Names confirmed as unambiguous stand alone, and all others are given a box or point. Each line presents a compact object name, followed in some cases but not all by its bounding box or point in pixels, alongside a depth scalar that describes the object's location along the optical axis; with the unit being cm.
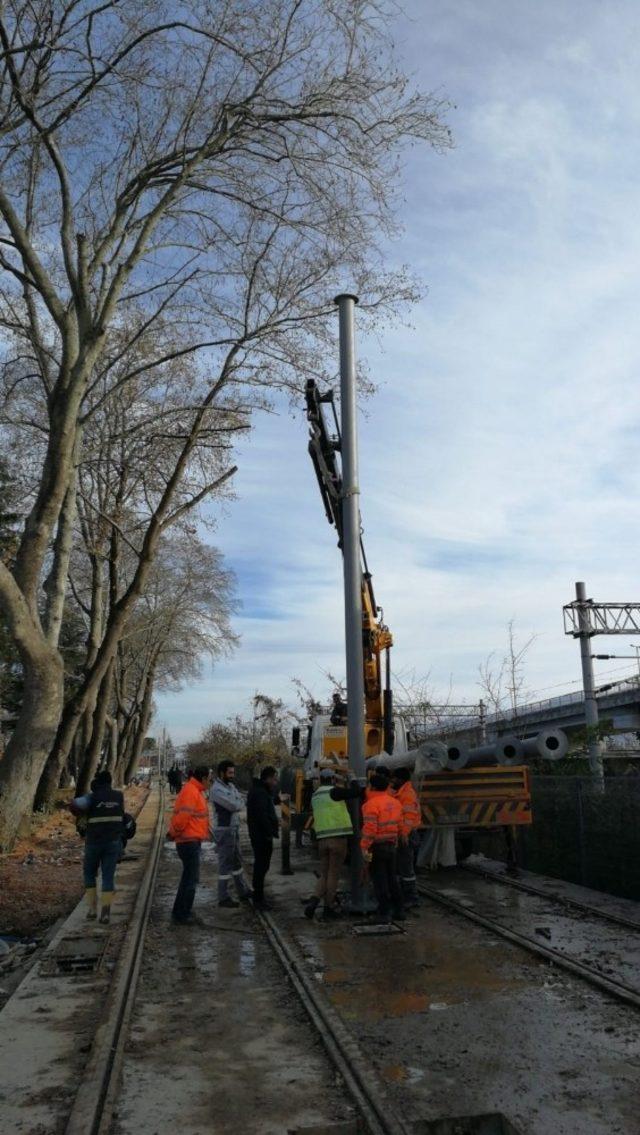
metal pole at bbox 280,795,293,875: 1536
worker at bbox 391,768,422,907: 1134
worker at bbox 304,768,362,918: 1076
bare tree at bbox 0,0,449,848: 1553
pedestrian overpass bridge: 3070
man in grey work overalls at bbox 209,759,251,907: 1186
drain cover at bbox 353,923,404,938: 988
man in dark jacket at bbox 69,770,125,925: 1070
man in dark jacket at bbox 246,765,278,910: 1168
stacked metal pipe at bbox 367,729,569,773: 1088
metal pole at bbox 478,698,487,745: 2736
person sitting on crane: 1691
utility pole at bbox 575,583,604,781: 3256
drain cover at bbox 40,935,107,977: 838
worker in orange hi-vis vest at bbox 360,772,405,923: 1021
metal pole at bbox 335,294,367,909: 1133
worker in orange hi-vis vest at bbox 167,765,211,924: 1078
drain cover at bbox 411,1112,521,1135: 485
